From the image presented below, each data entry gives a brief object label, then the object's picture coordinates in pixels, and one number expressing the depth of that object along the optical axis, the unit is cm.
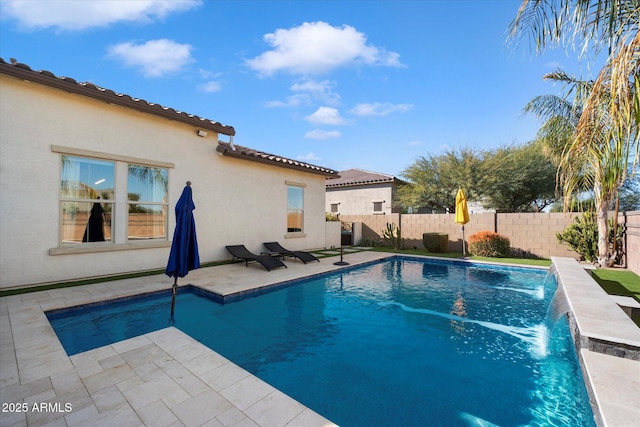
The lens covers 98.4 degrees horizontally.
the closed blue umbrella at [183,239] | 598
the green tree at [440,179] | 2273
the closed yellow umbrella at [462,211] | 1555
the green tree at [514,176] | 2247
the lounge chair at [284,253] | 1226
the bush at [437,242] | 1641
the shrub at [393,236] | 1805
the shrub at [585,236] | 1209
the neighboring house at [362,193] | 2558
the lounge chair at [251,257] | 1070
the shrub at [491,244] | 1481
